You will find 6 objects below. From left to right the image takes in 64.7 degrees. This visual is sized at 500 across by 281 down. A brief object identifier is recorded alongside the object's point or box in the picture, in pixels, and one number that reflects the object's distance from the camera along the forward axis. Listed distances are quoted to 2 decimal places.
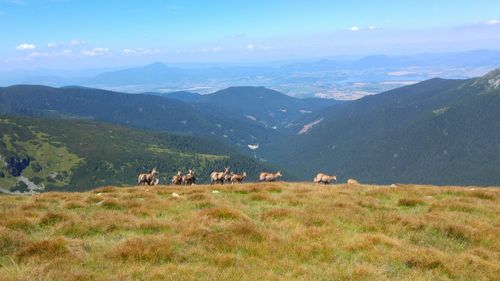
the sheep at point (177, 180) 35.28
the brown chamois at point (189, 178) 34.50
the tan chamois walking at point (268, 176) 36.71
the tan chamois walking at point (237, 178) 35.31
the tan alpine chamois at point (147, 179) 33.84
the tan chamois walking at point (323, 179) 34.79
